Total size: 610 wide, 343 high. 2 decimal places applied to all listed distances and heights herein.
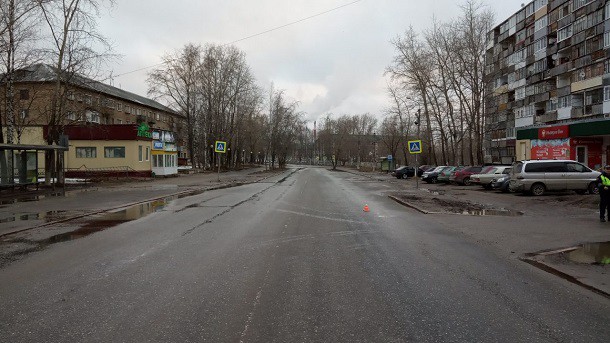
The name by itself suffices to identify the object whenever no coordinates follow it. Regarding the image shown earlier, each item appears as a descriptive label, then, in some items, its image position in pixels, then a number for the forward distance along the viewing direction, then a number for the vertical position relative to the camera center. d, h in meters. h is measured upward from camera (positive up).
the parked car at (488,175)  27.11 -0.91
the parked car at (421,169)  49.62 -0.85
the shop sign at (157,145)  42.82 +1.93
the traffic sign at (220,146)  36.28 +1.49
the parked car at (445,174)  35.19 -1.07
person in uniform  11.89 -0.83
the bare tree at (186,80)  53.50 +10.38
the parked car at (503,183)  24.22 -1.29
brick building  31.98 +2.13
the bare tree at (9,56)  22.42 +5.99
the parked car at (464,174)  32.34 -0.98
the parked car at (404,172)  47.99 -1.14
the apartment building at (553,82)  32.22 +9.01
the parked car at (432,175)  37.91 -1.18
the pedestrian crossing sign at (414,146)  27.94 +0.99
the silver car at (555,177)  20.78 -0.82
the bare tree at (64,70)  25.86 +5.67
